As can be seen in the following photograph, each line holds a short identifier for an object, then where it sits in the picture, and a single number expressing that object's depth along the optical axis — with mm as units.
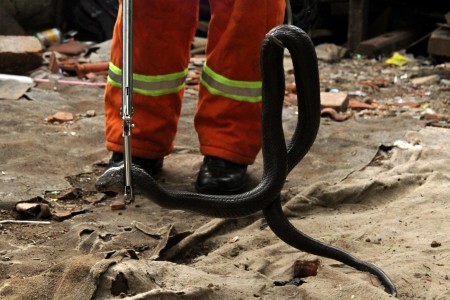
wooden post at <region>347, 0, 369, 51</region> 10237
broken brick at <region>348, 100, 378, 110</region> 7034
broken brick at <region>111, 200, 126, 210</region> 4169
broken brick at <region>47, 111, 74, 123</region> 6036
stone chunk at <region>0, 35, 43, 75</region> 7803
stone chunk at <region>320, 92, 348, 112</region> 6791
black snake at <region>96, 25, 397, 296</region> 2711
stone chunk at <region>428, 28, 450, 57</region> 9175
